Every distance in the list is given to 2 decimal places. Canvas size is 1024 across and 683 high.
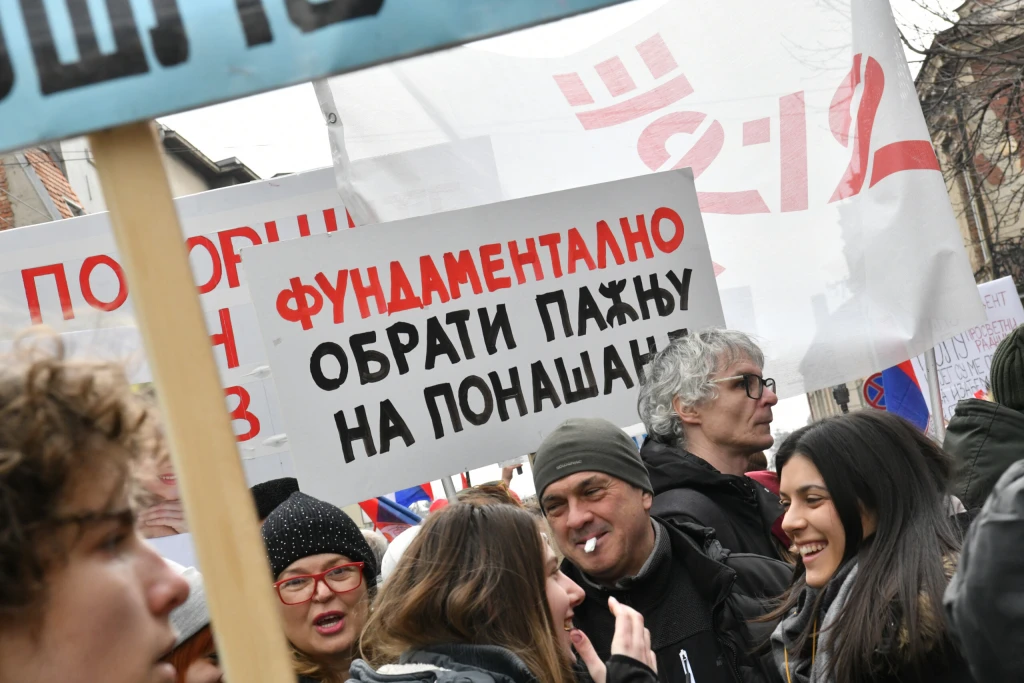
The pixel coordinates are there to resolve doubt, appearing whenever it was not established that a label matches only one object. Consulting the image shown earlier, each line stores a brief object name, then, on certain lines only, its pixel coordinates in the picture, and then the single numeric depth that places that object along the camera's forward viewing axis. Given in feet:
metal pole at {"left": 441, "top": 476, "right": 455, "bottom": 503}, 13.39
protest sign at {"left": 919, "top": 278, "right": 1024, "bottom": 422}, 24.56
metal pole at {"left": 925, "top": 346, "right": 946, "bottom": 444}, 15.71
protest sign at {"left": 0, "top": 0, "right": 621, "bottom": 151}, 4.08
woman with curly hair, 3.88
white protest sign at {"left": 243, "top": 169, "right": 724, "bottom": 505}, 12.62
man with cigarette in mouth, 10.01
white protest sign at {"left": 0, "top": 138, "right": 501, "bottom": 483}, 14.58
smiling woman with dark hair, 7.95
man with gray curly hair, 12.24
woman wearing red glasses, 10.07
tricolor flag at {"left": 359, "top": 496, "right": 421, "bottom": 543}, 20.67
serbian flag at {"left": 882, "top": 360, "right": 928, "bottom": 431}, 22.95
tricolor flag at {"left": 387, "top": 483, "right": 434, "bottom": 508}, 26.91
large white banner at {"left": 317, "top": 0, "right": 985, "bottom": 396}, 15.48
